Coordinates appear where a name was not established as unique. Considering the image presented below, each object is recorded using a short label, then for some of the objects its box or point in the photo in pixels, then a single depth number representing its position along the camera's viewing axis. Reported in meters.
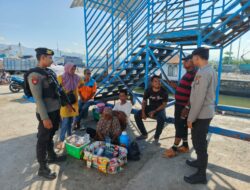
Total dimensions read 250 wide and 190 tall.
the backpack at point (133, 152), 2.97
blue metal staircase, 3.94
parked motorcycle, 9.31
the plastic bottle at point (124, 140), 3.12
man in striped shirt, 2.77
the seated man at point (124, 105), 3.73
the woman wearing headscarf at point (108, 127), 3.35
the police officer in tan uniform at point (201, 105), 2.10
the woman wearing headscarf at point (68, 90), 3.32
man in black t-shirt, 3.59
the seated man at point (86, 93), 4.45
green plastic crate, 2.92
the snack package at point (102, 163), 2.57
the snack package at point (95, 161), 2.67
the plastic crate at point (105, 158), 2.58
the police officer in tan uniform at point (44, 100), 2.26
